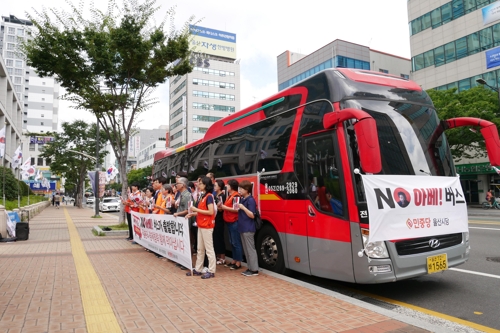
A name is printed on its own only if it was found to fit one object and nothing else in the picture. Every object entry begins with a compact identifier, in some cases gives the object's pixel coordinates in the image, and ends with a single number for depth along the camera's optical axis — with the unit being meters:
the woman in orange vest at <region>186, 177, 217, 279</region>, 6.65
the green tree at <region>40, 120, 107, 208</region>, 43.41
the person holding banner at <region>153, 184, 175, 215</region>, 9.00
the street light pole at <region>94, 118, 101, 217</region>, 25.70
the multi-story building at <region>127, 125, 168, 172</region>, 123.94
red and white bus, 5.14
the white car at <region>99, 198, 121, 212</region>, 37.41
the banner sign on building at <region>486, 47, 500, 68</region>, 30.55
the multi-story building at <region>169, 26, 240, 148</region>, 82.94
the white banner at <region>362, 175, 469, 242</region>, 5.08
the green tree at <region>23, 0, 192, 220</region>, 13.96
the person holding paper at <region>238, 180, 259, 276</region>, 6.77
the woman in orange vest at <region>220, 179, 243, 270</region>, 7.25
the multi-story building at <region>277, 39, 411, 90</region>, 52.50
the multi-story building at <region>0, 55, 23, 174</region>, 38.31
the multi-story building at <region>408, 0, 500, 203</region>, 31.44
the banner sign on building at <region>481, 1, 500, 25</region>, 30.42
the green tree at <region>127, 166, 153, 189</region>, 85.25
